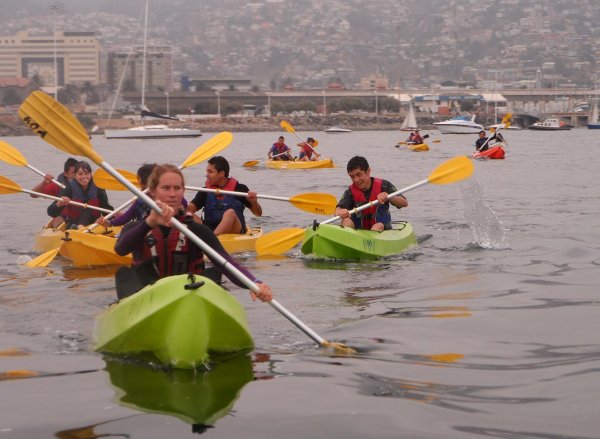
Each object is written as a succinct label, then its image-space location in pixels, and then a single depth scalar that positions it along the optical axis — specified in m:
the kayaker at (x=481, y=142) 37.89
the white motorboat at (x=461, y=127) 97.12
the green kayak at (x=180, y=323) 6.60
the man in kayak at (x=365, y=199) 12.25
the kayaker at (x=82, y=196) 13.53
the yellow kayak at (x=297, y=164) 32.38
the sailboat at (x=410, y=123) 112.43
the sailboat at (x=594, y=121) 114.12
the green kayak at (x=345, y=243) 12.27
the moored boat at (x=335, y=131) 106.09
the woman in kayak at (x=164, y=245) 7.03
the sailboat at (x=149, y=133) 78.31
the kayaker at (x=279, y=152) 33.21
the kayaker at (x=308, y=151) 33.09
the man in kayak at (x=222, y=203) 12.36
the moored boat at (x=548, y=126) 109.44
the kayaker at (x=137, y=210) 9.95
